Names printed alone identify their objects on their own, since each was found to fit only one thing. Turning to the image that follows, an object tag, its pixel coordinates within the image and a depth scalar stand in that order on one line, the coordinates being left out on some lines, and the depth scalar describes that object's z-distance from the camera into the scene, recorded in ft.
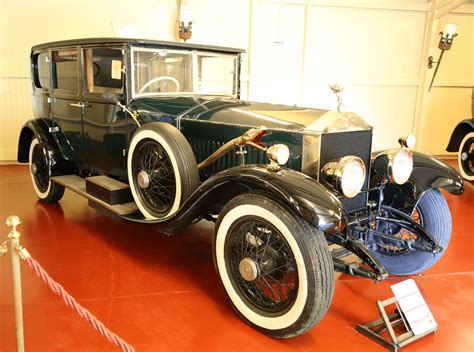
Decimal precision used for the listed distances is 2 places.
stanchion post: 5.24
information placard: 7.43
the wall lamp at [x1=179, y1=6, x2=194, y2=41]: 21.58
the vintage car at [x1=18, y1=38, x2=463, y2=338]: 6.92
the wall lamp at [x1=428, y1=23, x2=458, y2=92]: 24.00
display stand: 7.15
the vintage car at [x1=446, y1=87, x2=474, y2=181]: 20.95
